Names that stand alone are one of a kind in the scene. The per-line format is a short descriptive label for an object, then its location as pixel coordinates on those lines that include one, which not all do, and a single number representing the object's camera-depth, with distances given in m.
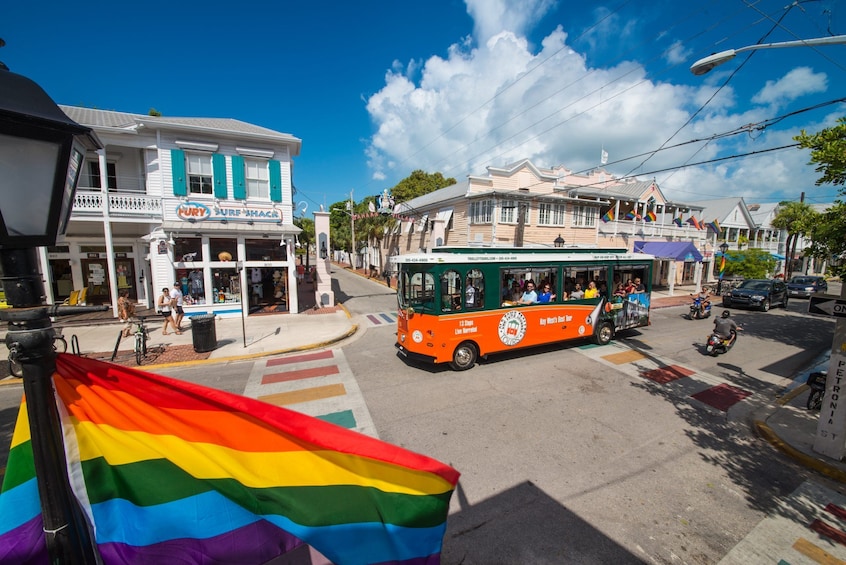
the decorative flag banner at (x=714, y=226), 27.77
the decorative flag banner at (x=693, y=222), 26.52
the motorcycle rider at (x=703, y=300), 16.19
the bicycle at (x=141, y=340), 9.23
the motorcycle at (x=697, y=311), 16.19
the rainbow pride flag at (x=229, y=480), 1.94
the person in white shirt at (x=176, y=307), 12.18
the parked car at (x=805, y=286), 24.20
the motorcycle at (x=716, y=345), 10.24
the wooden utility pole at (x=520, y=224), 22.12
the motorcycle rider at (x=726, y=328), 10.27
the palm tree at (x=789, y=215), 33.12
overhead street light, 5.54
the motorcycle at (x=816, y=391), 6.79
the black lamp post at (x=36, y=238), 1.47
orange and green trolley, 8.35
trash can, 10.11
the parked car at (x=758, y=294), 18.53
